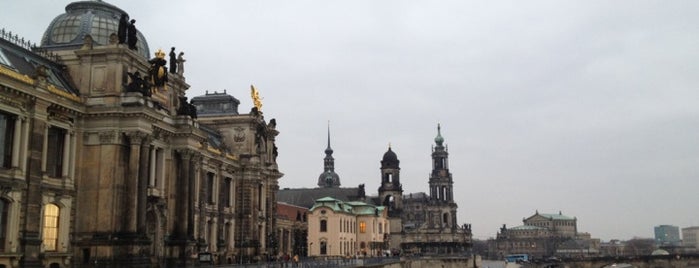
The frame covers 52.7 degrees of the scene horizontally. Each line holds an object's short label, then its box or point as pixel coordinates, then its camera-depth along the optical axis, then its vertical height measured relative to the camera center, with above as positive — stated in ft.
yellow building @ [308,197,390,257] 318.45 +9.30
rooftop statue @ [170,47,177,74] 166.93 +44.06
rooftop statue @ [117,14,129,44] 136.98 +42.65
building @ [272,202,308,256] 285.68 +8.32
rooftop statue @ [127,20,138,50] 139.54 +42.17
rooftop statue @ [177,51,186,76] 176.55 +46.50
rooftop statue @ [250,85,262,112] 225.25 +47.86
